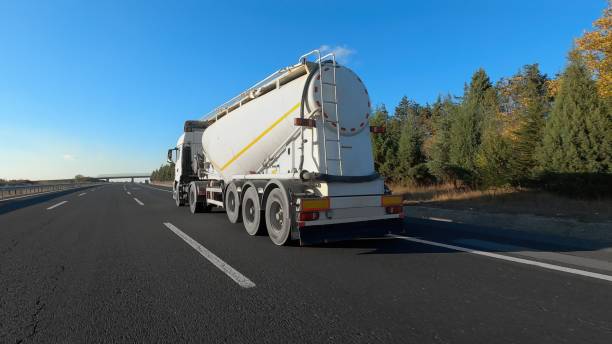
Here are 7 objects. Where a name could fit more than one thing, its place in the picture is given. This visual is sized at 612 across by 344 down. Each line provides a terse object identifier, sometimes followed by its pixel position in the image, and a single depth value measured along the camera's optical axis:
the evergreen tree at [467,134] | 19.69
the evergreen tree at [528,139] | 16.10
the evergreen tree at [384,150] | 23.98
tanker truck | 6.43
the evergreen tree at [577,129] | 12.57
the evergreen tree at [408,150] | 23.17
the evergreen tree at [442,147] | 21.83
